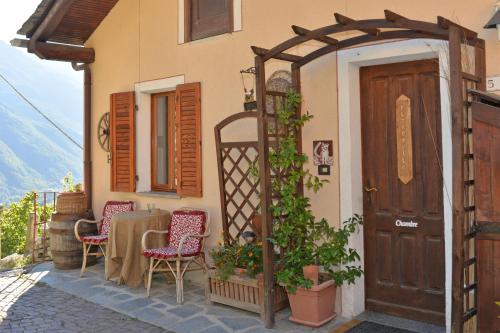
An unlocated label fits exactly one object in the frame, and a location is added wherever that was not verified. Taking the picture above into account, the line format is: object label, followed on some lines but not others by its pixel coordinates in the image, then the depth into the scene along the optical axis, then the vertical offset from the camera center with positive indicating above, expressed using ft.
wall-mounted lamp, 10.95 +3.43
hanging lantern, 16.60 +3.01
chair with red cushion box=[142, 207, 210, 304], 16.25 -2.78
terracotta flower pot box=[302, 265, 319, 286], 13.43 -2.98
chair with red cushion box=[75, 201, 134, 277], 19.45 -2.48
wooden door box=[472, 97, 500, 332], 10.01 -0.92
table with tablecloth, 17.97 -2.80
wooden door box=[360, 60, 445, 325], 13.25 -0.64
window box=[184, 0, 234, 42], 18.06 +6.19
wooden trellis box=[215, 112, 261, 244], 16.22 -0.47
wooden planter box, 14.34 -3.93
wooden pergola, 9.59 +1.26
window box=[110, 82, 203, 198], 21.34 +1.29
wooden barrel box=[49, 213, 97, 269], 20.90 -3.10
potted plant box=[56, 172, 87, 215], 21.45 -1.37
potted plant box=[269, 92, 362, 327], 13.35 -2.16
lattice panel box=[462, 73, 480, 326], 10.26 -1.09
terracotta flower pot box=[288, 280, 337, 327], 13.29 -3.92
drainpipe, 23.80 +2.12
